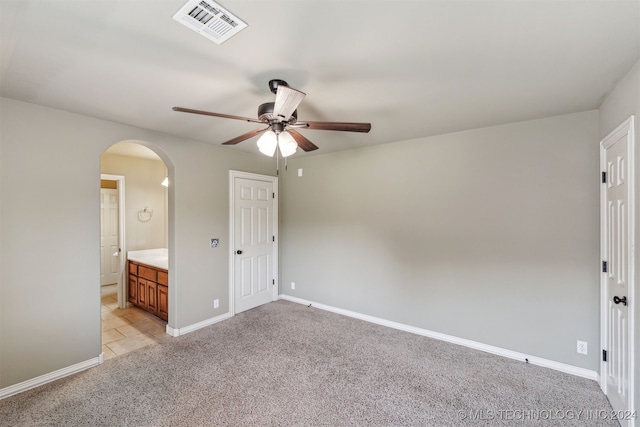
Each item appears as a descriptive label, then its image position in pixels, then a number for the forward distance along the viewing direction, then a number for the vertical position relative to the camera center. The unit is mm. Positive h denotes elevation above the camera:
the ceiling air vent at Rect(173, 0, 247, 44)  1254 +976
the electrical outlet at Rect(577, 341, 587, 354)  2479 -1268
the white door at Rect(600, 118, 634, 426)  1811 -414
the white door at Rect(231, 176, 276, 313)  4035 -465
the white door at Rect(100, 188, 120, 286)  5355 -433
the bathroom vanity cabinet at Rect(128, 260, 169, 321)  3617 -1095
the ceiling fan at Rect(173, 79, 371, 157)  1828 +648
